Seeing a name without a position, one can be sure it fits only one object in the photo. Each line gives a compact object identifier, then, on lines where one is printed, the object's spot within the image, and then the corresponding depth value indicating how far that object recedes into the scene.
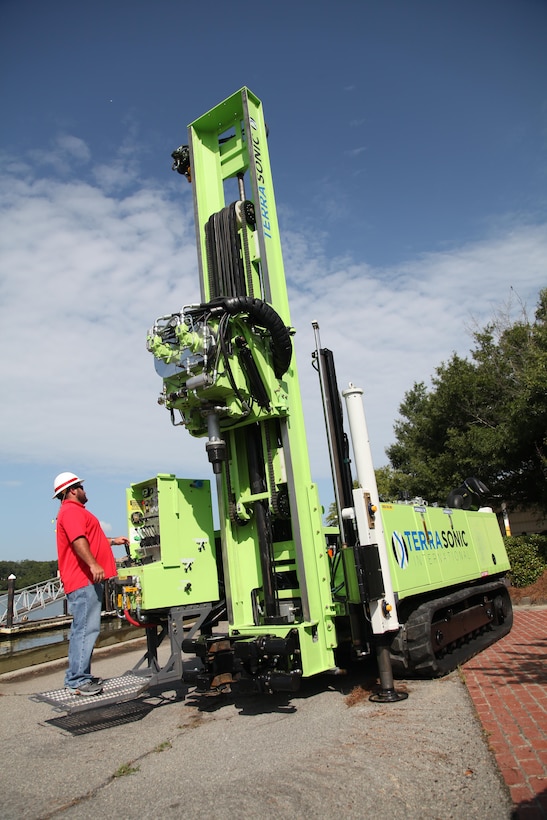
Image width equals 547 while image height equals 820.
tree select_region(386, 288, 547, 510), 15.83
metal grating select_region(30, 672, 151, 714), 4.70
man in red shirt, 4.93
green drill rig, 5.29
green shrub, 12.27
